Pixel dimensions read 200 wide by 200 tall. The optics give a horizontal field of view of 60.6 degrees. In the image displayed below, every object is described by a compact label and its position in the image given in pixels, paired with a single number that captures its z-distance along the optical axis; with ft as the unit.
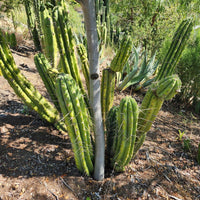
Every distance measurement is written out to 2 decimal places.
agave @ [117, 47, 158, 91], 12.49
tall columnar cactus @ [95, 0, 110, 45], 16.65
